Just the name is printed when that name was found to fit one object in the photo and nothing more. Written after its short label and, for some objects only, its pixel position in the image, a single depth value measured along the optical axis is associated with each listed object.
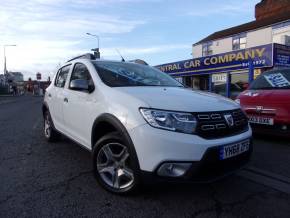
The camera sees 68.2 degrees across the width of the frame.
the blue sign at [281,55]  9.92
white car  2.10
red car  4.06
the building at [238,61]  10.20
